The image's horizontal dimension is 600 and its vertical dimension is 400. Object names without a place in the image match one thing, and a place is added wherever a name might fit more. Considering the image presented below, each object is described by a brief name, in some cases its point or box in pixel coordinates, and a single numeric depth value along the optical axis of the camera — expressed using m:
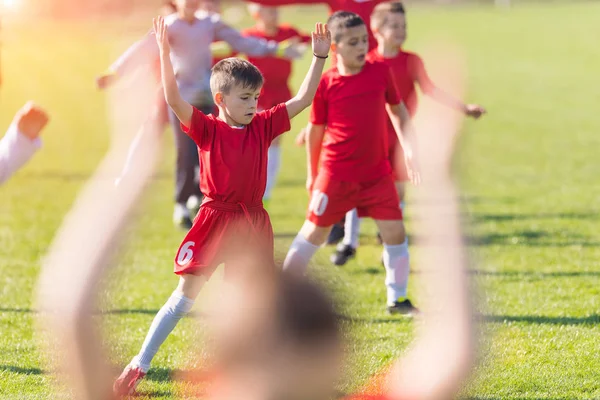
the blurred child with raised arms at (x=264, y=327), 5.36
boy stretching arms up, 8.82
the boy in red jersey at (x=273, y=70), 19.33
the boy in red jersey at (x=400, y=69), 13.60
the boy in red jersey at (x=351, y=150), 11.93
